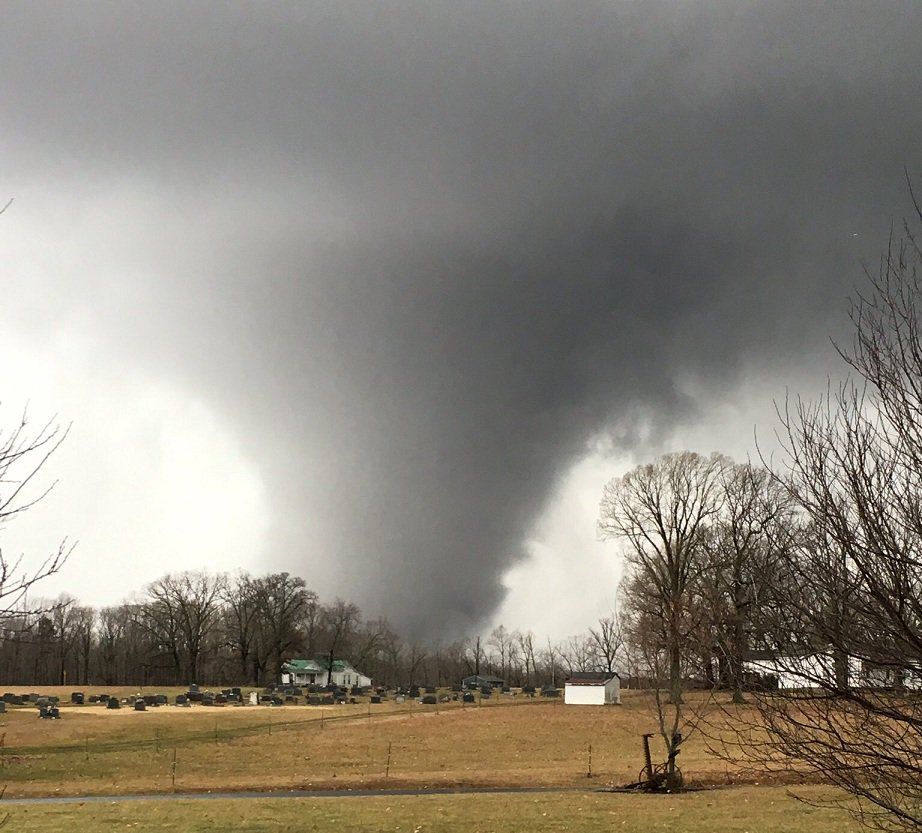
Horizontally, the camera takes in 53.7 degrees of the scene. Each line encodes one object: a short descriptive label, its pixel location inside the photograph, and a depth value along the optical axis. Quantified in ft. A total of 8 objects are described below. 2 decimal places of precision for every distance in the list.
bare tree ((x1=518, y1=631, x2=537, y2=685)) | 600.64
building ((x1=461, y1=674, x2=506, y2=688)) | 437.58
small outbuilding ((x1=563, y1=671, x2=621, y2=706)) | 282.36
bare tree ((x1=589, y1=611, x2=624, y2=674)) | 430.69
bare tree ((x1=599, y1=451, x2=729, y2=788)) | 232.73
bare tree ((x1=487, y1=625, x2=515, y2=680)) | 620.49
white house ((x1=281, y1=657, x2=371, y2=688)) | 512.22
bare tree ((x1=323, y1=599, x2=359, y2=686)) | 533.96
